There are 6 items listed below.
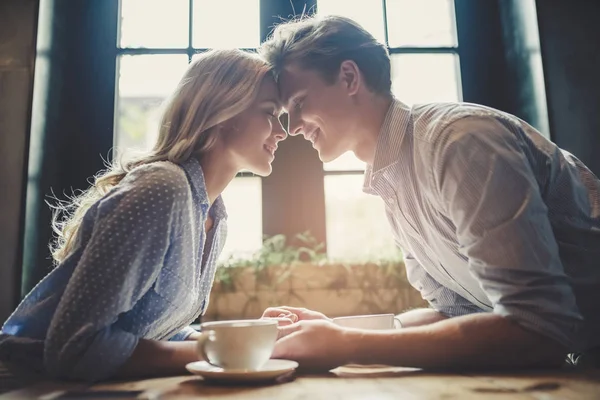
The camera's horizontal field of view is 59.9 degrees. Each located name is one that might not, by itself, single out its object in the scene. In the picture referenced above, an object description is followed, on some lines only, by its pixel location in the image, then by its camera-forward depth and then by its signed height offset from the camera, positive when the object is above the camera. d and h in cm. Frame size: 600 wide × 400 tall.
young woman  84 +3
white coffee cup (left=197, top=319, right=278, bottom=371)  76 -11
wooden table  64 -17
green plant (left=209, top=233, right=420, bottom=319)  178 -7
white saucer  74 -15
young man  85 +9
